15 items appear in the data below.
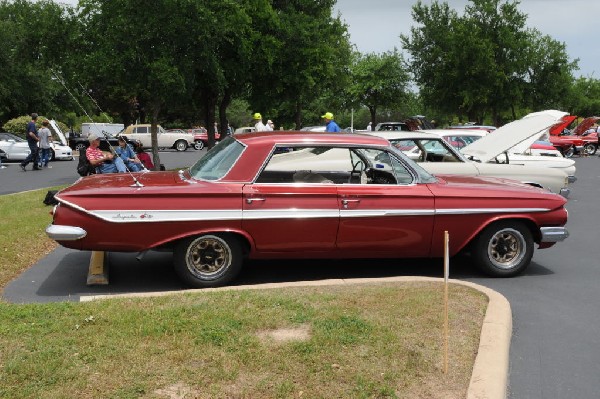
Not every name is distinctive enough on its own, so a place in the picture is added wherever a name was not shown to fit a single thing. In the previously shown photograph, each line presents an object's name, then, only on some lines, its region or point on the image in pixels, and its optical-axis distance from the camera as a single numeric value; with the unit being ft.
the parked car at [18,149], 82.53
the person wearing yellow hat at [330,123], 47.91
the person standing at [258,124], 56.05
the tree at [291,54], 62.64
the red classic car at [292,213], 19.38
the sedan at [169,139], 121.90
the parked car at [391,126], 93.92
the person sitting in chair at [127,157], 39.99
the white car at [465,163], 31.68
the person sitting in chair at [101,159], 35.57
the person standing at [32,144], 65.82
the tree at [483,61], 117.29
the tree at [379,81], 158.30
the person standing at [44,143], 69.21
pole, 13.20
